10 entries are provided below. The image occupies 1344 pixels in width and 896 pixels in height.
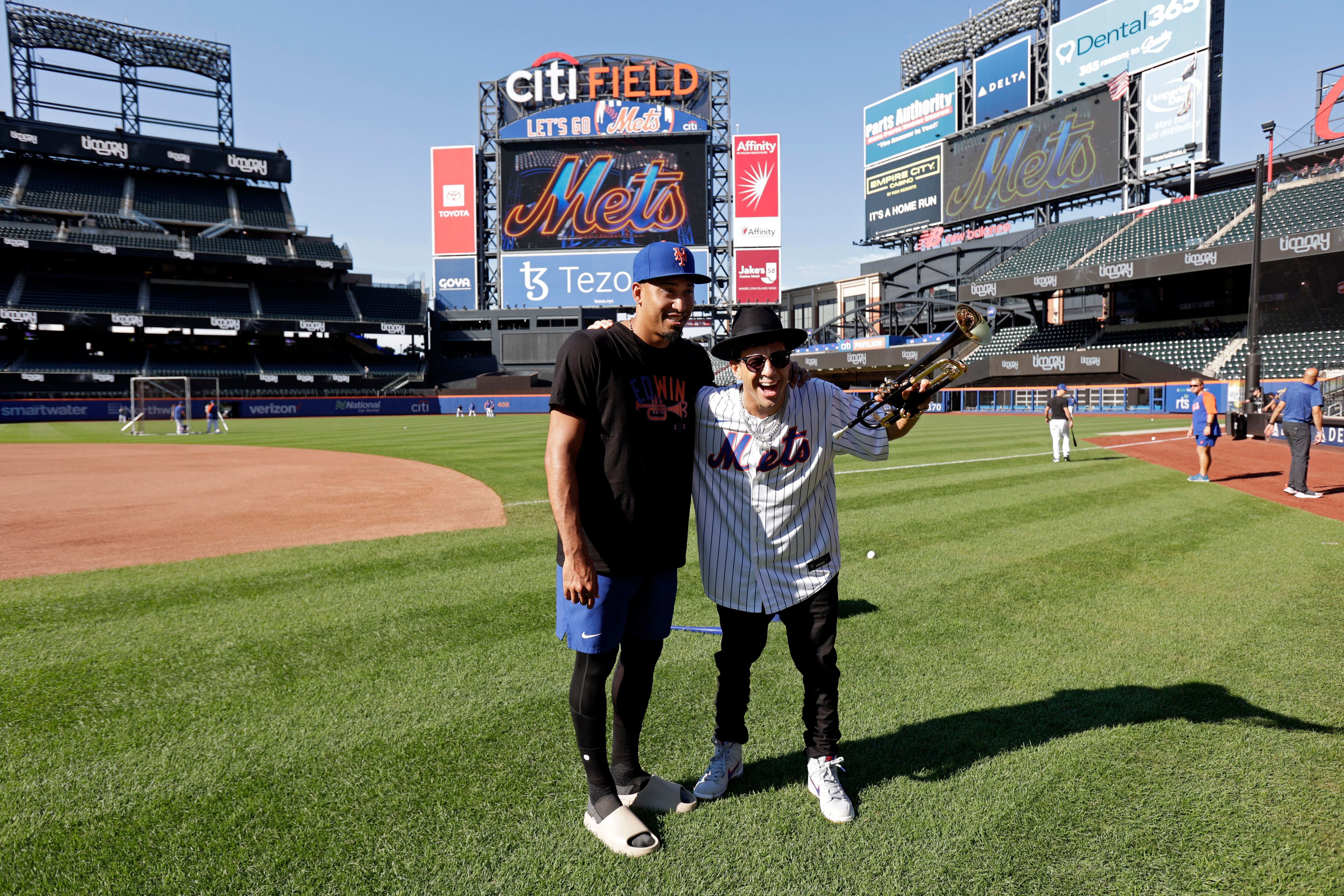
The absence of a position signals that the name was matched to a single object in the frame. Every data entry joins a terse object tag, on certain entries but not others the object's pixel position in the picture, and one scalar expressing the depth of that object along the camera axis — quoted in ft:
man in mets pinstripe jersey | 9.53
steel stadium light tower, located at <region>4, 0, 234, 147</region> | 159.63
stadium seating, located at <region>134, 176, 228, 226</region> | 170.30
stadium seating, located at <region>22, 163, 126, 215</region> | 161.27
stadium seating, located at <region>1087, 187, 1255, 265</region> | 125.49
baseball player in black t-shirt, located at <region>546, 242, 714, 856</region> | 8.57
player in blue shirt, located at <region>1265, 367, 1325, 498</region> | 32.24
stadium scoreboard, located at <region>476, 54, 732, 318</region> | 184.65
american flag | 137.69
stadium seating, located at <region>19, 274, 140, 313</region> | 148.15
